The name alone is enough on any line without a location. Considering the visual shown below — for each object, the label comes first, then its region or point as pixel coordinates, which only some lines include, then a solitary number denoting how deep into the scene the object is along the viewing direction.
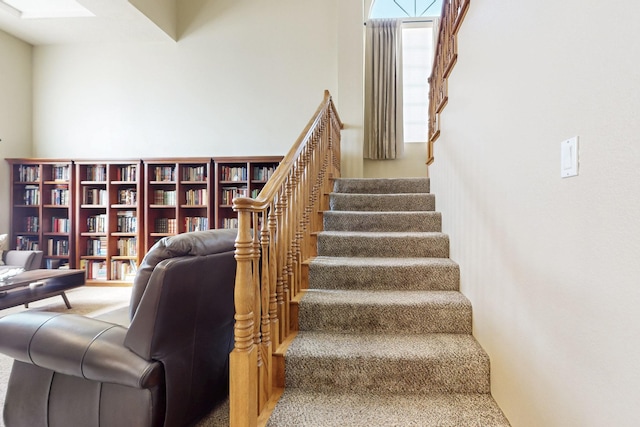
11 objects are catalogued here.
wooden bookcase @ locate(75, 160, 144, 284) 4.41
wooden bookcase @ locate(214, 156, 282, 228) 4.26
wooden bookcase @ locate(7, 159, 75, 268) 4.46
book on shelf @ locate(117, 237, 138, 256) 4.47
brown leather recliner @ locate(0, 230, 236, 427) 1.24
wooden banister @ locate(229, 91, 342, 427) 1.22
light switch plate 0.90
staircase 1.39
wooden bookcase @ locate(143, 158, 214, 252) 4.32
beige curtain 4.61
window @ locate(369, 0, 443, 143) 4.68
